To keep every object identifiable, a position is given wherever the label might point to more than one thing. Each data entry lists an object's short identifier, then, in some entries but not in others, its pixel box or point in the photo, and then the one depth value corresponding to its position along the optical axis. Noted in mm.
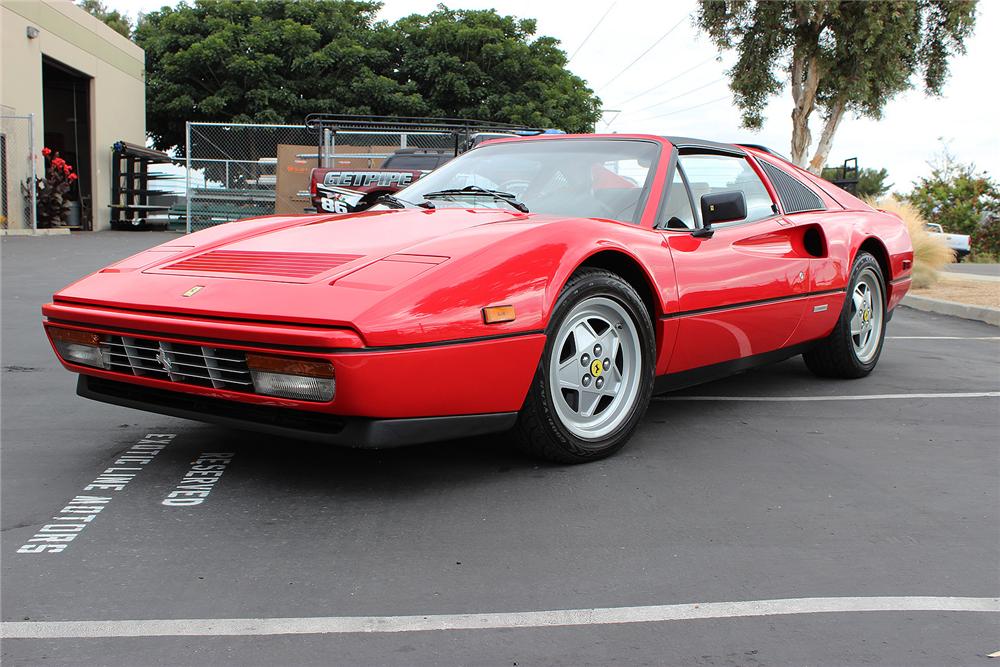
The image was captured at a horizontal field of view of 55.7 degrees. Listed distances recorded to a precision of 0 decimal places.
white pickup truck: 27256
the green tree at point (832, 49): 22125
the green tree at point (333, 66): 31297
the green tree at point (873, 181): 58688
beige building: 18094
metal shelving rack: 23312
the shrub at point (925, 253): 11812
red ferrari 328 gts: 2746
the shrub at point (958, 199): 32125
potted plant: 18828
